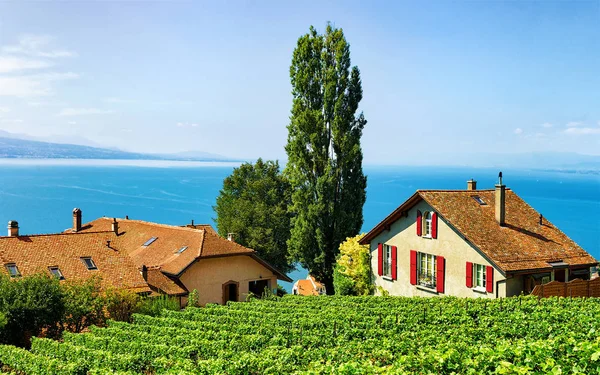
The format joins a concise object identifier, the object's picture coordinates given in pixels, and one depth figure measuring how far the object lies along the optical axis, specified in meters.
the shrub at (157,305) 23.52
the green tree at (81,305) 20.98
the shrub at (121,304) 22.35
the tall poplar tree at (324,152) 35.16
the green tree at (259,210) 47.38
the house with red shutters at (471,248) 22.55
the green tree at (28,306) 19.34
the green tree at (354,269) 30.36
